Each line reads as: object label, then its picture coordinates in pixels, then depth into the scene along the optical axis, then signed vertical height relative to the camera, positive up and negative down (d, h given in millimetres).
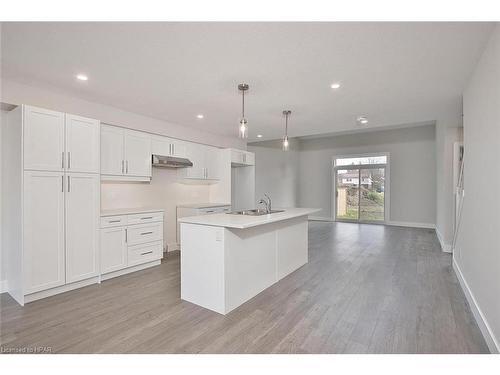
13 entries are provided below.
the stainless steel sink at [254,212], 3292 -343
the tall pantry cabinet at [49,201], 2719 -164
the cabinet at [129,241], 3434 -786
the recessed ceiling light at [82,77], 2787 +1214
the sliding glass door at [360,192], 8195 -170
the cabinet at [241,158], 5871 +687
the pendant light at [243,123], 2898 +717
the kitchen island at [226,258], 2494 -767
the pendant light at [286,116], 3715 +1210
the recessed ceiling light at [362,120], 4454 +1193
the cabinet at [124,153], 3709 +517
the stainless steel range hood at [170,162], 4340 +443
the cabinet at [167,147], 4422 +732
